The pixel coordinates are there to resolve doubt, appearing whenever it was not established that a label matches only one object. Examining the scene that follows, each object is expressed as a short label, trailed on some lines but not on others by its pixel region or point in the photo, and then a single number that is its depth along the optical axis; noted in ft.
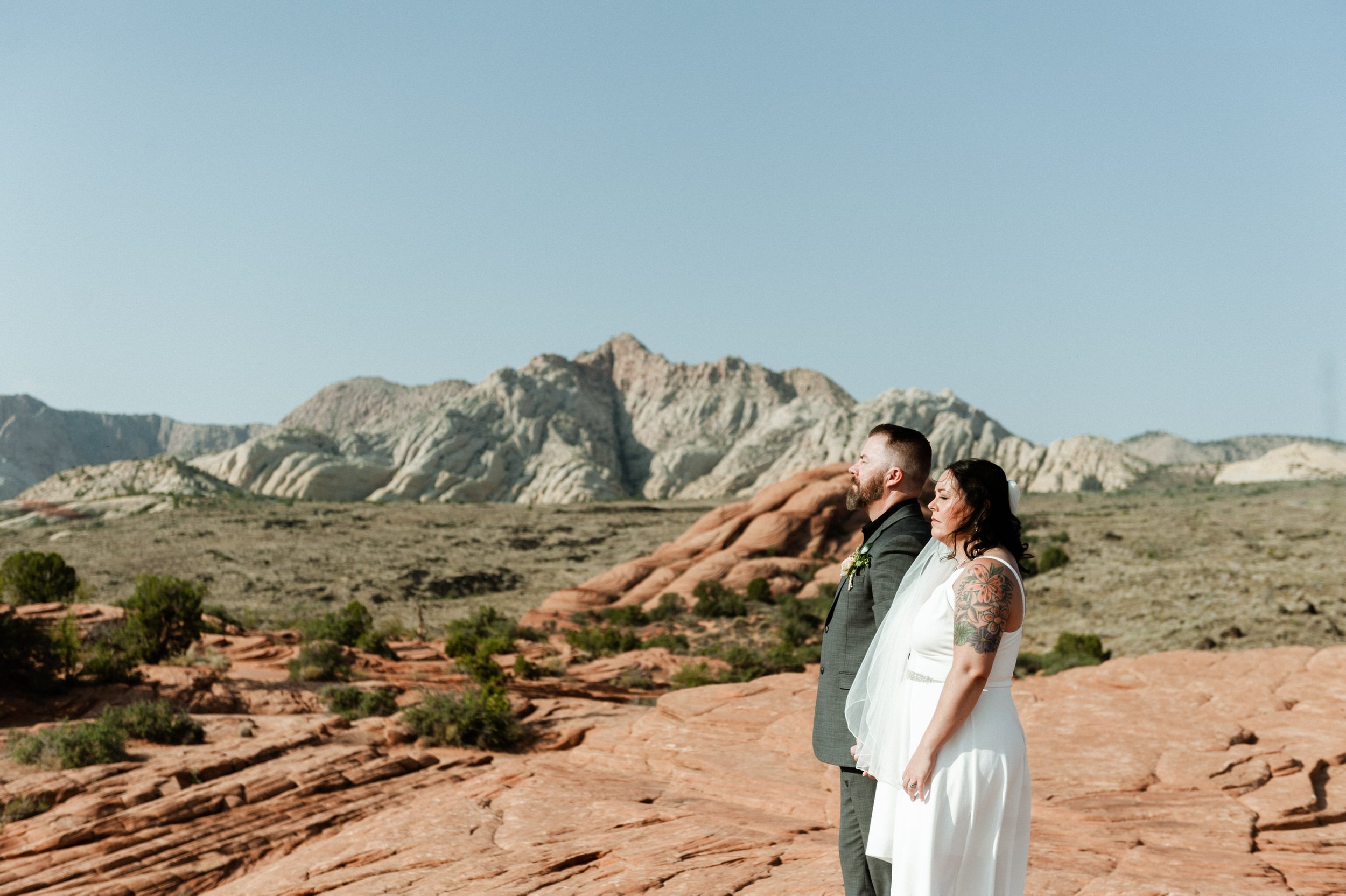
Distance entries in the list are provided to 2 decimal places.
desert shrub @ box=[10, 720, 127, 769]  33.68
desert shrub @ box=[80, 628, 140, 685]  51.11
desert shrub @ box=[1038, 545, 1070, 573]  106.01
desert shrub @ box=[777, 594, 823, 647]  86.94
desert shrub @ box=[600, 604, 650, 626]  101.55
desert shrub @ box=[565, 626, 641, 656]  84.23
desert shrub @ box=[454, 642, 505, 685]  59.26
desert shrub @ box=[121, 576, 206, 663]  60.34
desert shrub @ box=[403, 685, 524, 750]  39.70
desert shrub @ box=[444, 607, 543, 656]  74.79
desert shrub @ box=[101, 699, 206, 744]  38.37
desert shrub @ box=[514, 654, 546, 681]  65.21
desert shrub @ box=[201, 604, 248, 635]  73.61
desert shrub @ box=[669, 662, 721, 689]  62.13
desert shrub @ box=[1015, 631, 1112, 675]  63.77
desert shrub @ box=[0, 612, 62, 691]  49.44
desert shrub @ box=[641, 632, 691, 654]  83.56
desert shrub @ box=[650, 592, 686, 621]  103.76
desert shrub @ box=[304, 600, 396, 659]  73.46
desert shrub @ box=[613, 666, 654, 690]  64.75
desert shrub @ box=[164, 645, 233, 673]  57.98
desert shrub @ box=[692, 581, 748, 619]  101.55
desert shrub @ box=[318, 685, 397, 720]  46.66
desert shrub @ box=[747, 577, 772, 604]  105.40
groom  11.39
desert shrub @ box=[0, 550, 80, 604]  76.13
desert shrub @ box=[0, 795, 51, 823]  28.91
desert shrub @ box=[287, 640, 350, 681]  58.18
